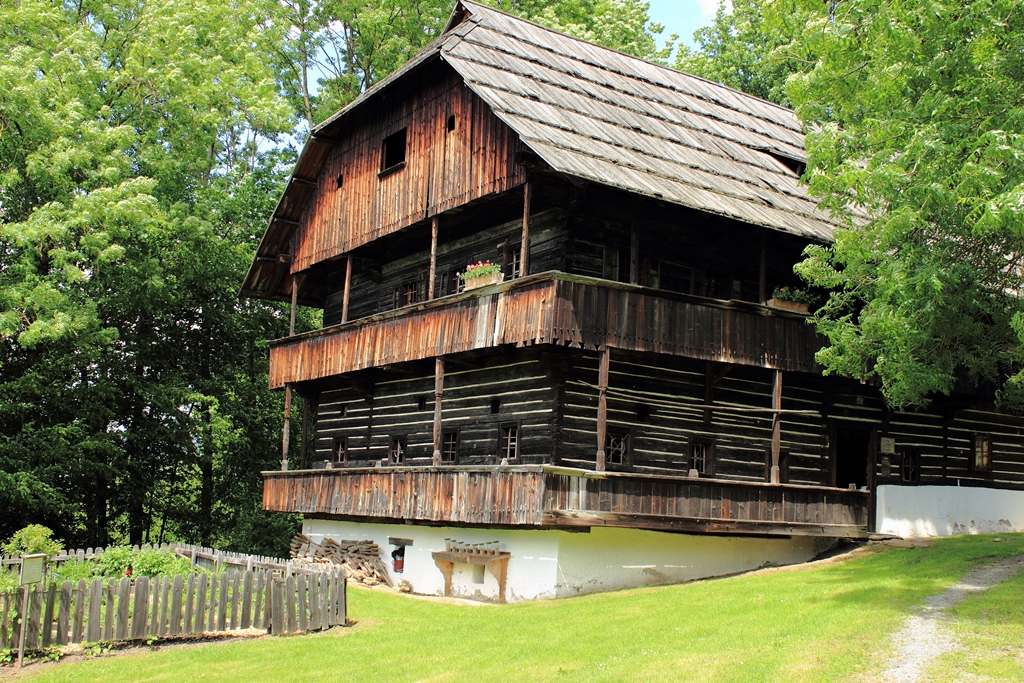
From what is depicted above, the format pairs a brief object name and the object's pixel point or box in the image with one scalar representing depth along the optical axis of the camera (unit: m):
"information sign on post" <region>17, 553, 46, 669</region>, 16.12
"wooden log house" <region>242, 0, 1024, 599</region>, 21.81
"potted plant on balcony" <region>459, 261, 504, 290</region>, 23.23
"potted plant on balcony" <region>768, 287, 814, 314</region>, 24.42
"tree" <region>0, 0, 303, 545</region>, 31.58
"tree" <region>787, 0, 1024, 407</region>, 17.28
